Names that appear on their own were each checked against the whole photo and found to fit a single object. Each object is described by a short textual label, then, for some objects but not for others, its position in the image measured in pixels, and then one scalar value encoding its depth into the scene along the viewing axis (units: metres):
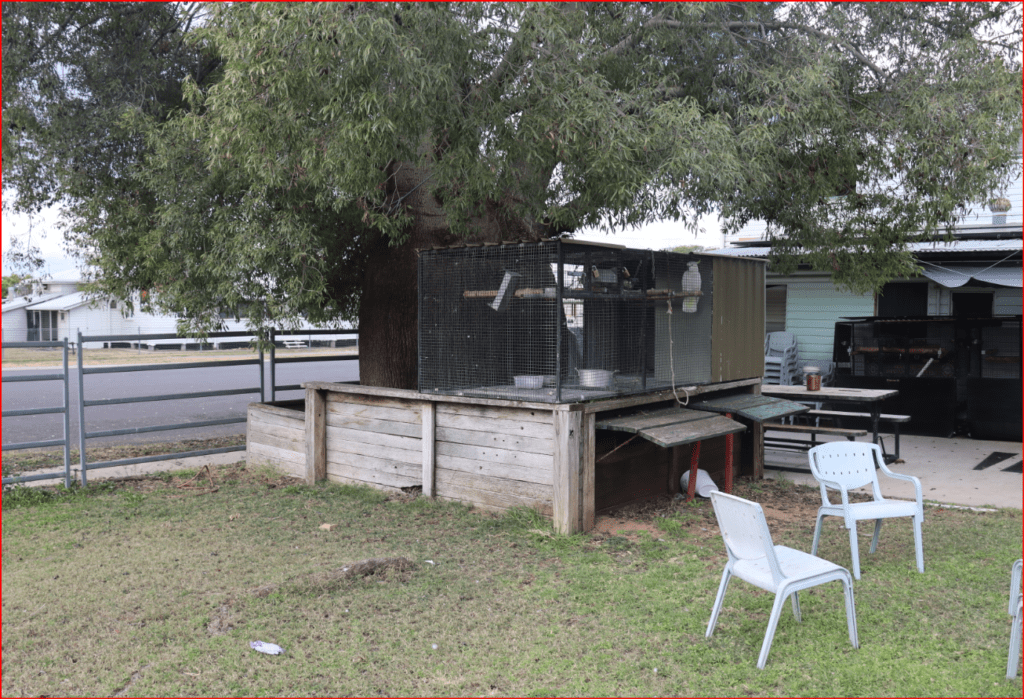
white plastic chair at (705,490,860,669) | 3.99
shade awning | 11.09
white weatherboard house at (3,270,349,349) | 39.09
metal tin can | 9.82
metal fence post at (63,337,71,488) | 8.03
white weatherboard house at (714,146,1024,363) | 11.89
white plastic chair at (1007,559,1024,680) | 3.79
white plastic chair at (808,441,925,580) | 5.57
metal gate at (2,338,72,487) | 7.55
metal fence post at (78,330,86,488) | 7.96
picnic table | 9.16
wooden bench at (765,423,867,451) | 9.20
